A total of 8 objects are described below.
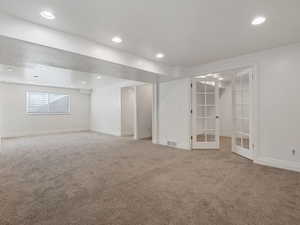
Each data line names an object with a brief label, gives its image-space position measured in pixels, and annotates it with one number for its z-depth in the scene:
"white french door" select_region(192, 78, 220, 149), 4.62
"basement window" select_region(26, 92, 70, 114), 7.31
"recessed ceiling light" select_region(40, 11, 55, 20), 2.06
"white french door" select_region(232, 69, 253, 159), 3.70
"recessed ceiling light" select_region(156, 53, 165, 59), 3.54
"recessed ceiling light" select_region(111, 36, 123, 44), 2.75
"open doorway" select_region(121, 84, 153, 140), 6.51
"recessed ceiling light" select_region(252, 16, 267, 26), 2.18
